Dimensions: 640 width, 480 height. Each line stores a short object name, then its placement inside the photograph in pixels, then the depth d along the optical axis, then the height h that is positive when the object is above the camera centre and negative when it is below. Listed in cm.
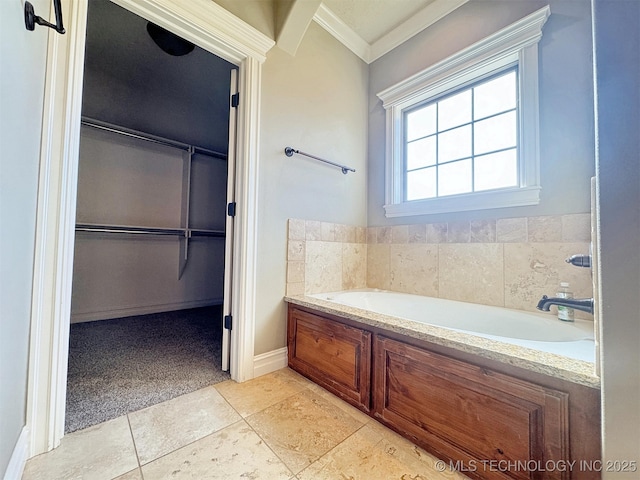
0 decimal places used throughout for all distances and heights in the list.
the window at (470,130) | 163 +92
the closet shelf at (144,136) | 267 +122
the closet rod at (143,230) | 265 +15
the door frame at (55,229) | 101 +5
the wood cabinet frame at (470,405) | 76 -57
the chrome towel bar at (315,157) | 186 +68
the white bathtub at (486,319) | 98 -39
